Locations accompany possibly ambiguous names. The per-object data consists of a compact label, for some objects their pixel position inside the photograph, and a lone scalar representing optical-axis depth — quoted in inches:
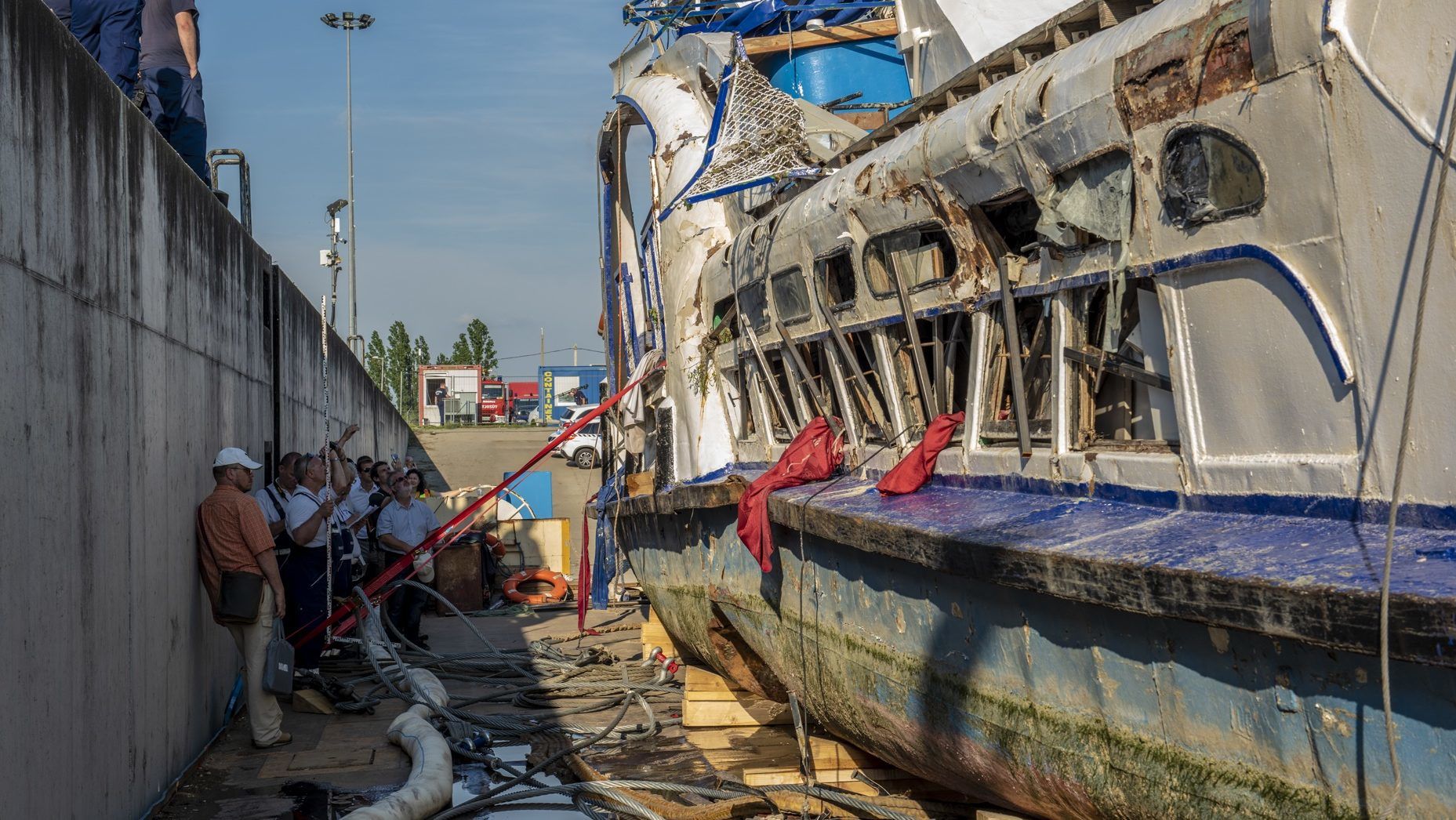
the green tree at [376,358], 2839.6
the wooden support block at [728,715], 323.6
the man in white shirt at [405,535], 470.0
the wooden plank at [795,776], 256.4
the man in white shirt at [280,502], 357.4
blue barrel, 442.3
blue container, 2219.5
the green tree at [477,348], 2977.4
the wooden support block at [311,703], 343.6
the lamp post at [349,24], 1406.3
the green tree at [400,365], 2741.1
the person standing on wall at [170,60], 351.9
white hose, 229.8
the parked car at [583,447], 1347.2
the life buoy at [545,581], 629.9
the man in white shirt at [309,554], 361.4
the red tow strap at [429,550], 427.5
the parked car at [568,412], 1587.1
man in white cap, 285.9
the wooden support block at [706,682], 327.3
